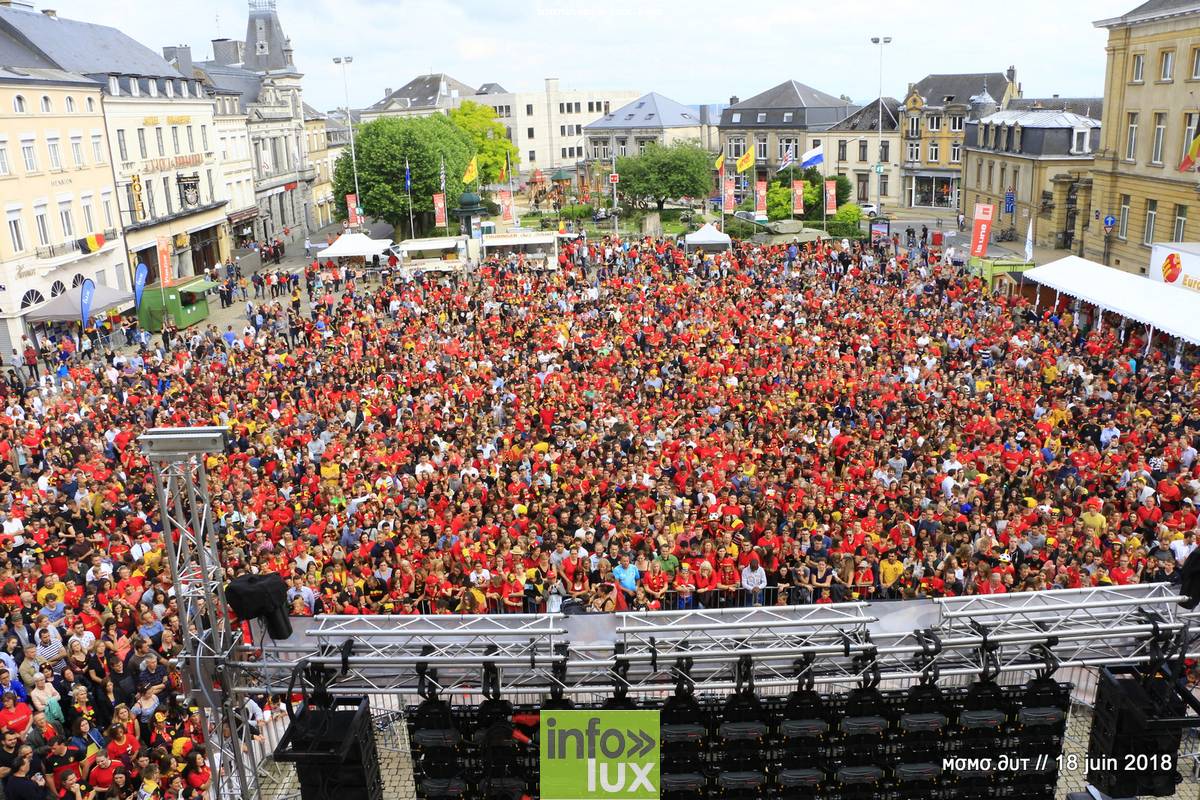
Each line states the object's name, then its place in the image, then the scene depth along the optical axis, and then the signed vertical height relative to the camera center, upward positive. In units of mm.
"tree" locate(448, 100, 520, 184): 74875 +1667
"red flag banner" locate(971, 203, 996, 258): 28812 -2772
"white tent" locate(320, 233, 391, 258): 36562 -3408
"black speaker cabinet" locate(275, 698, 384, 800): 7859 -4961
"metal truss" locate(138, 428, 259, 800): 7605 -3765
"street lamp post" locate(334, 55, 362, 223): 49156 +145
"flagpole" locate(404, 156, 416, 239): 46619 -1199
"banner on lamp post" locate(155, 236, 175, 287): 31388 -3303
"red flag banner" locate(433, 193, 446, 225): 42159 -2364
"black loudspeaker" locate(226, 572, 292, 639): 7828 -3668
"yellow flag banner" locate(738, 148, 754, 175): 40219 -577
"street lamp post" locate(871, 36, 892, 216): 47844 -982
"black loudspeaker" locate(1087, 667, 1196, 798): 8133 -5317
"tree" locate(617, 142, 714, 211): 60094 -1448
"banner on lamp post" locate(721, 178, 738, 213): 41344 -2167
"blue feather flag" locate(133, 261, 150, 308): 27094 -3213
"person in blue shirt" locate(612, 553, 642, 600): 11406 -5197
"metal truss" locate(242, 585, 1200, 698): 8180 -4398
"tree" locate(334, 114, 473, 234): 52156 -398
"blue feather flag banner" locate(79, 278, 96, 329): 25280 -3519
